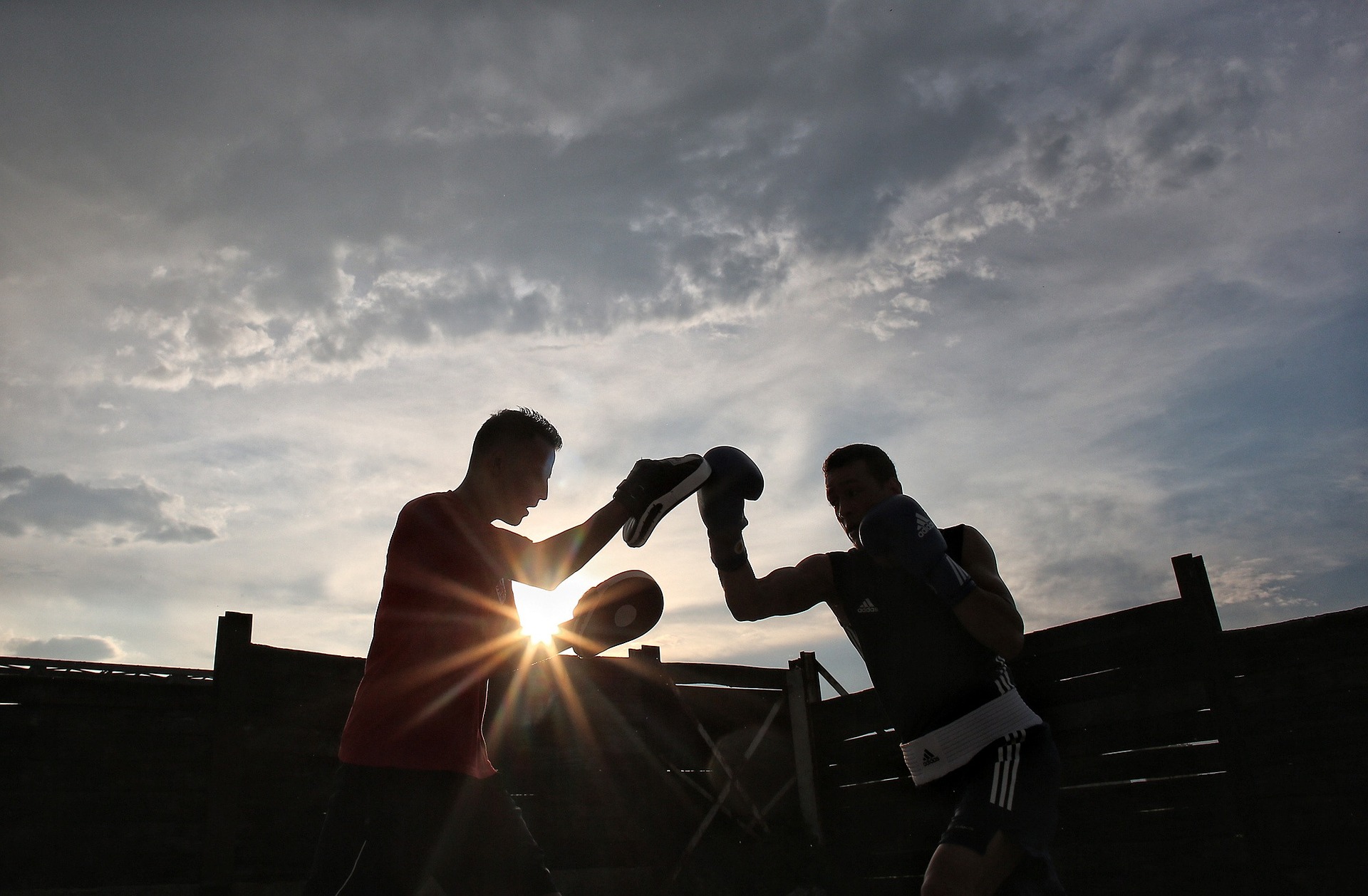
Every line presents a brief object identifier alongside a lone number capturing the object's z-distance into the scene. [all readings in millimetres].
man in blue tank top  2705
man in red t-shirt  2664
